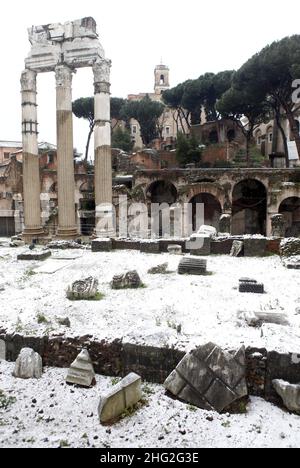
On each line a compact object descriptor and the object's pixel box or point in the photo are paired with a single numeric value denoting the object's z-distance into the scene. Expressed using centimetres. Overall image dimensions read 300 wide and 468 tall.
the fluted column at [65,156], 1416
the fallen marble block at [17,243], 1319
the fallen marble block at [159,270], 783
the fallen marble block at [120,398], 317
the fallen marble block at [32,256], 987
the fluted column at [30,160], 1462
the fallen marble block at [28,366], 391
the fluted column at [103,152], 1392
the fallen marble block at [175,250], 1023
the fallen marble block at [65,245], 1177
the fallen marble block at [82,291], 597
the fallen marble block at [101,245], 1102
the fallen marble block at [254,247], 953
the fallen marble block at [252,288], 612
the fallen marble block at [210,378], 338
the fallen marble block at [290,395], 322
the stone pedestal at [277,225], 1364
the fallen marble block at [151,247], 1044
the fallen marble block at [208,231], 1051
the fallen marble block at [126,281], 664
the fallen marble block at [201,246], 991
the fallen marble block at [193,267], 766
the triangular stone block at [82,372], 374
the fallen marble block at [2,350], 431
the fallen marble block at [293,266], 803
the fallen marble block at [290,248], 900
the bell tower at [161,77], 5851
